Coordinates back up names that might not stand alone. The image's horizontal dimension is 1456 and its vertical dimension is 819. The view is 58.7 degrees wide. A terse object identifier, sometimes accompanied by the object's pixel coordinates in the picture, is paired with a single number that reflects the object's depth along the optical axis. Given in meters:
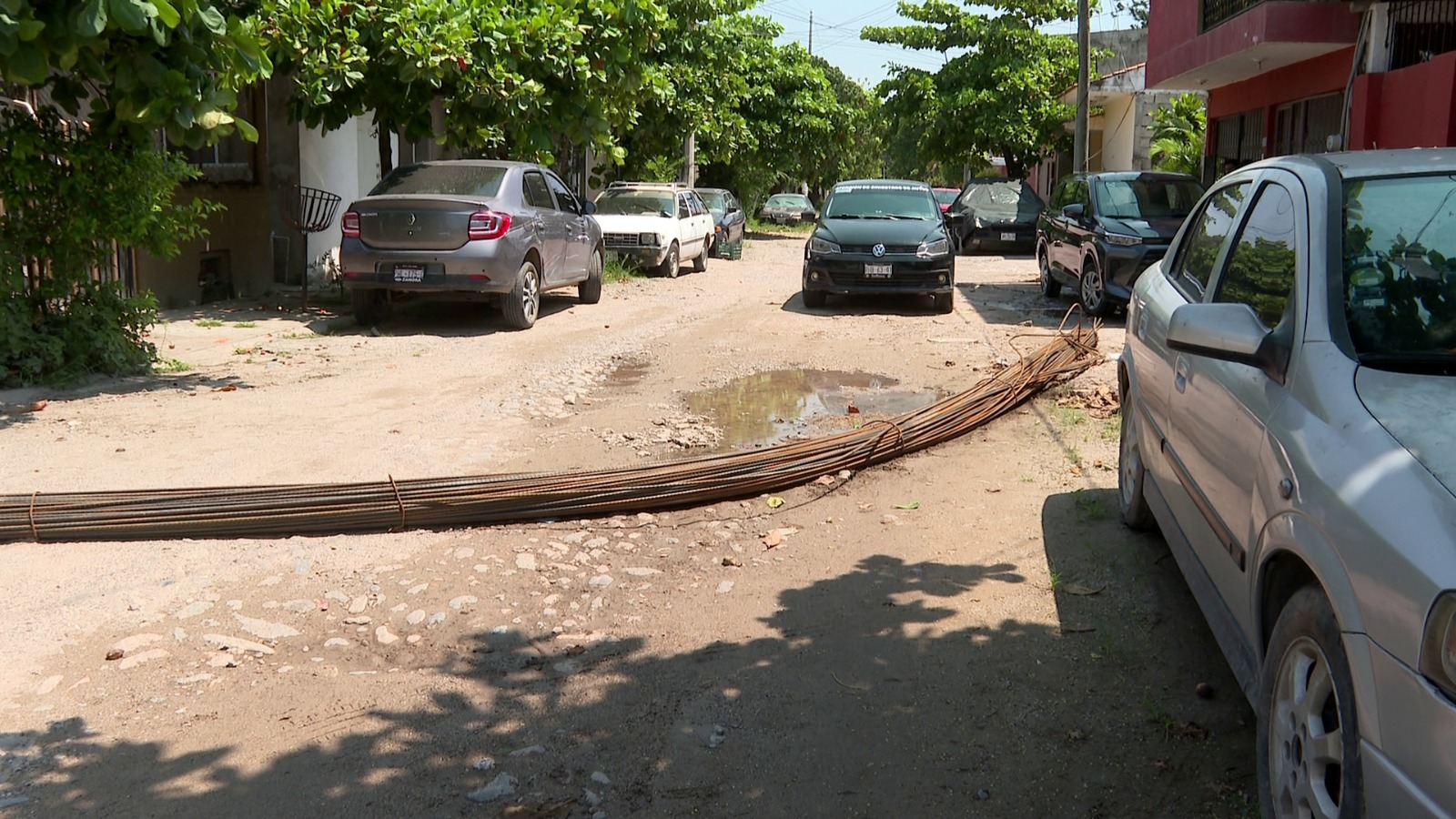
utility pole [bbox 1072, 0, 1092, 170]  22.78
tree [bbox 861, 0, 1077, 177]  32.19
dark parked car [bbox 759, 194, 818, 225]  45.81
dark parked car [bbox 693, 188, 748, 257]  25.97
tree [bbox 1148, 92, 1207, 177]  24.59
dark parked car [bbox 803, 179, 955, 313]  14.63
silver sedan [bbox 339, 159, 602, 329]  12.38
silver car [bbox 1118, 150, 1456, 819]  2.44
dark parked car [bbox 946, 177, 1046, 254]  25.59
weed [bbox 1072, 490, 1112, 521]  6.23
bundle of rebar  5.69
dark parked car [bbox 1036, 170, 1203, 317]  13.71
